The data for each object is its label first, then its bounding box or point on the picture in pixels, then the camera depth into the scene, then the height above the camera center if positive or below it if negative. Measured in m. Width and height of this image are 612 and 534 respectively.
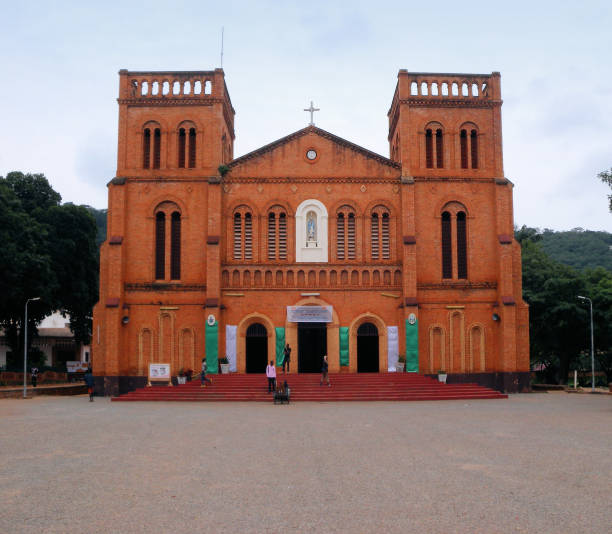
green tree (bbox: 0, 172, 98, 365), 40.16 +5.06
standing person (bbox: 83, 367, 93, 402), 31.71 -2.42
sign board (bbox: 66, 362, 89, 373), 49.72 -2.70
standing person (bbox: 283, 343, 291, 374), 32.97 -1.15
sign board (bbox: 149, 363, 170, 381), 32.47 -1.99
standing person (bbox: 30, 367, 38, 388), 40.76 -2.89
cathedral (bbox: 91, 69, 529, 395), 34.59 +4.54
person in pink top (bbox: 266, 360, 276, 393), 29.11 -2.04
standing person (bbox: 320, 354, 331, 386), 30.77 -1.98
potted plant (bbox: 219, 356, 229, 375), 33.72 -1.77
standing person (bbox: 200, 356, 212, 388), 30.91 -2.19
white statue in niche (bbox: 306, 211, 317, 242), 35.59 +5.70
